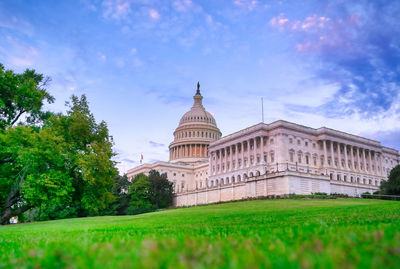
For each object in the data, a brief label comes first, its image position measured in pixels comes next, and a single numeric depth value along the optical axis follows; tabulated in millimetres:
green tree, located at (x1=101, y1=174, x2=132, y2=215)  70262
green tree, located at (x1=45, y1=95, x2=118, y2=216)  27562
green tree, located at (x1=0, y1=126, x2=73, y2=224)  25188
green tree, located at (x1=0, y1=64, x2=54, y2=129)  27516
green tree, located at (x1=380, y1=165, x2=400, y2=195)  53528
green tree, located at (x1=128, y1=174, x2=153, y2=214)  72831
